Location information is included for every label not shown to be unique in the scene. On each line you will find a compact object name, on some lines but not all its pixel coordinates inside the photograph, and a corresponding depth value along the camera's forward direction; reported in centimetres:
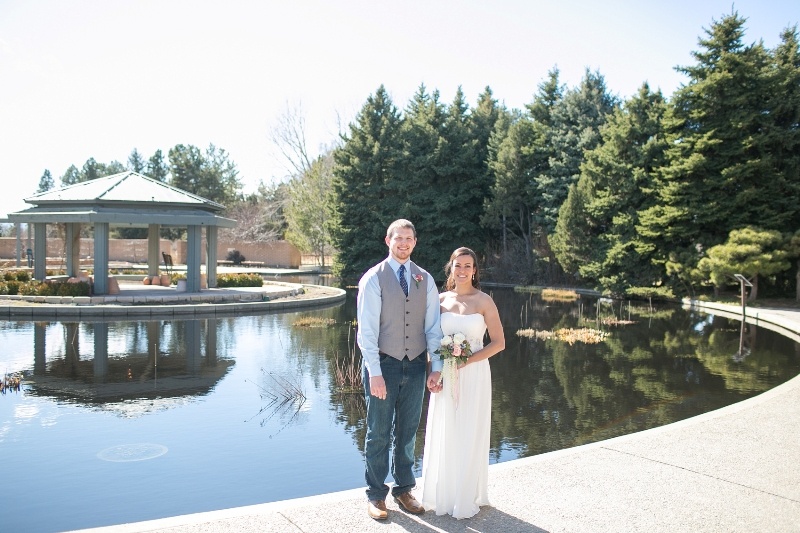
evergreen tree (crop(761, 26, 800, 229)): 2183
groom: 405
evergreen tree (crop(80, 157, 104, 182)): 6750
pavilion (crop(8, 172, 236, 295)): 1984
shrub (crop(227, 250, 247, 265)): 4666
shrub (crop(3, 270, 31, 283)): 2000
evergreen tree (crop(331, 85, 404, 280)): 3378
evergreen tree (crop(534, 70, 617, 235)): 3042
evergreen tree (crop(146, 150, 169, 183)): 6222
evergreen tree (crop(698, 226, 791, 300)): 2056
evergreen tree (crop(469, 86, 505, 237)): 3505
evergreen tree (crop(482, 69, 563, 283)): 3209
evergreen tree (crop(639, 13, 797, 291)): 2208
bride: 405
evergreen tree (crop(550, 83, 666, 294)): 2519
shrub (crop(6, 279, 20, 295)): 1909
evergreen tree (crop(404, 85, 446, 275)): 3353
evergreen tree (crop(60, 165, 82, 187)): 6938
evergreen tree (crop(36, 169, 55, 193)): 7938
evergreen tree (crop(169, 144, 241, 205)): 5541
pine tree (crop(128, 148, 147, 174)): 6738
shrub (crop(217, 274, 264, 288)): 2316
